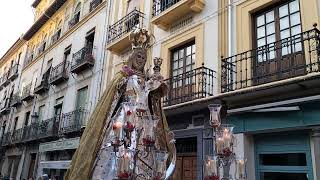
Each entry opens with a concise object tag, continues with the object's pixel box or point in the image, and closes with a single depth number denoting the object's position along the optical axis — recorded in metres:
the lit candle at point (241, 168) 3.59
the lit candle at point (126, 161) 2.98
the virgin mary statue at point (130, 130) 3.40
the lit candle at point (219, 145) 3.57
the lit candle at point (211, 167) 3.43
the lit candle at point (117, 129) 3.43
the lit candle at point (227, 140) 3.58
